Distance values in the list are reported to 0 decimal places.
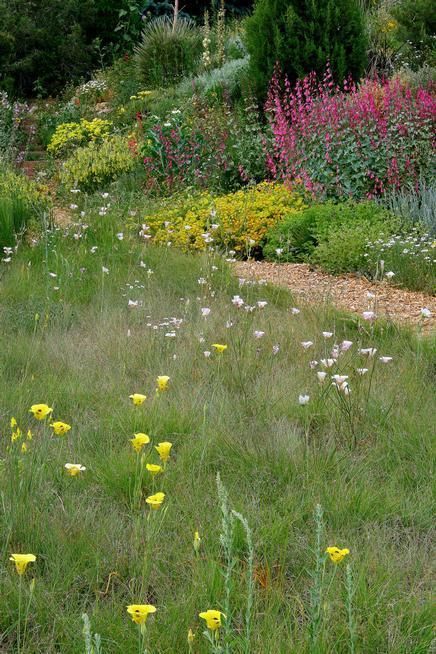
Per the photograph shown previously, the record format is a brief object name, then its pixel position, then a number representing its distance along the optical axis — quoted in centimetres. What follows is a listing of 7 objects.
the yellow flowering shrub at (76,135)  1197
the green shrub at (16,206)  656
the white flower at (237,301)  414
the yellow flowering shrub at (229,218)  720
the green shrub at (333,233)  648
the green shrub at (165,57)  1498
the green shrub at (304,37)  1030
